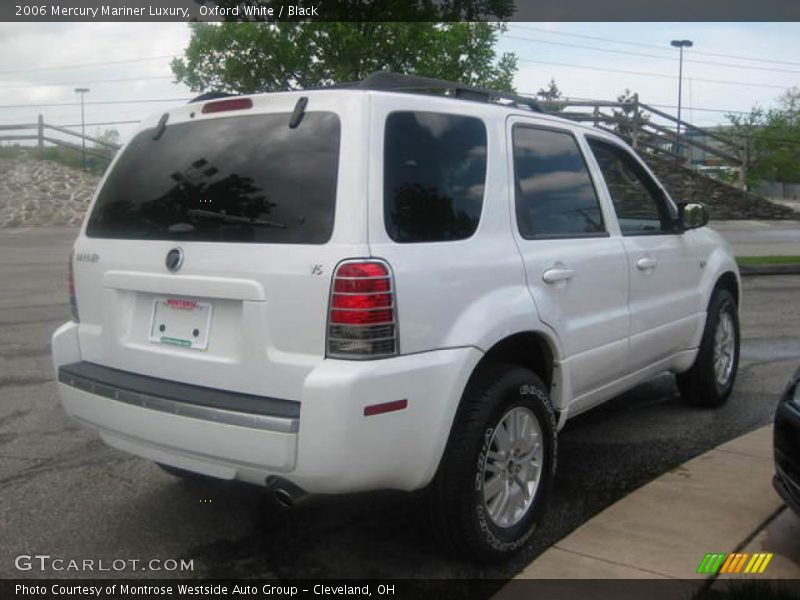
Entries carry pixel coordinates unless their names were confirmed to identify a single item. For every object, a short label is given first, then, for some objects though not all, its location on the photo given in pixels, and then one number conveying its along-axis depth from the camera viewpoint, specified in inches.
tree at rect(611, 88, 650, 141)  1074.7
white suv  114.8
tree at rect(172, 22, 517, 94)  486.6
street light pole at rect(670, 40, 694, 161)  1993.1
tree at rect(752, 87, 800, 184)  2220.7
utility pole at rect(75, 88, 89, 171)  1132.5
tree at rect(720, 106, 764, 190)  2285.9
